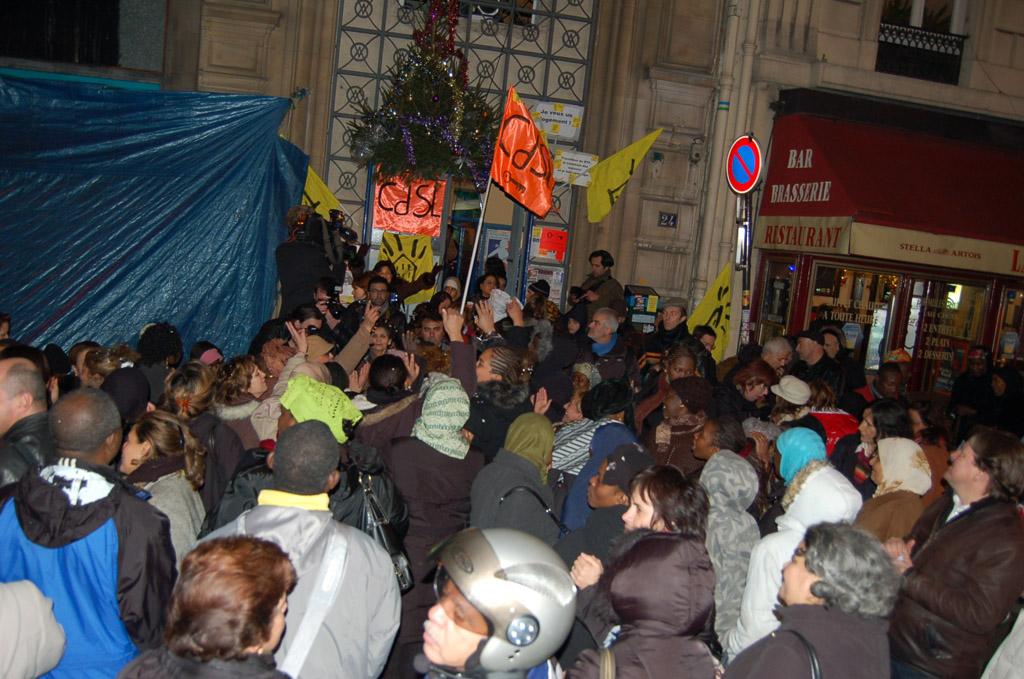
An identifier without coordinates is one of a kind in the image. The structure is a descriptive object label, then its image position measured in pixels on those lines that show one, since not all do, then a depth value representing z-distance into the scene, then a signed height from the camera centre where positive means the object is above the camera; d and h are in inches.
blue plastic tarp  342.3 +4.9
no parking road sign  444.8 +68.3
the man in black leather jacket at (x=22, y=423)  131.3 -35.9
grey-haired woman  96.6 -37.5
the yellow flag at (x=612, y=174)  424.8 +52.8
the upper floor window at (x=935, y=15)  516.1 +186.1
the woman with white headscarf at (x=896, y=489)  161.6 -35.7
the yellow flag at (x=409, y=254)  414.9 +0.3
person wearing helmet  81.0 -33.6
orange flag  301.0 +39.1
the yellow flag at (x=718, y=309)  389.4 -9.2
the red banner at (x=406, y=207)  445.4 +25.3
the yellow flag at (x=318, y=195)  410.6 +24.3
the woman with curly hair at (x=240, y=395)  179.0 -35.5
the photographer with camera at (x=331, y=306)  288.8 -21.6
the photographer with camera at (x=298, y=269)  323.9 -10.4
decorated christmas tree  404.8 +68.2
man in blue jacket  111.0 -45.8
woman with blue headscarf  132.6 -38.2
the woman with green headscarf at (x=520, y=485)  150.3 -40.5
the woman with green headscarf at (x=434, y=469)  163.5 -41.6
